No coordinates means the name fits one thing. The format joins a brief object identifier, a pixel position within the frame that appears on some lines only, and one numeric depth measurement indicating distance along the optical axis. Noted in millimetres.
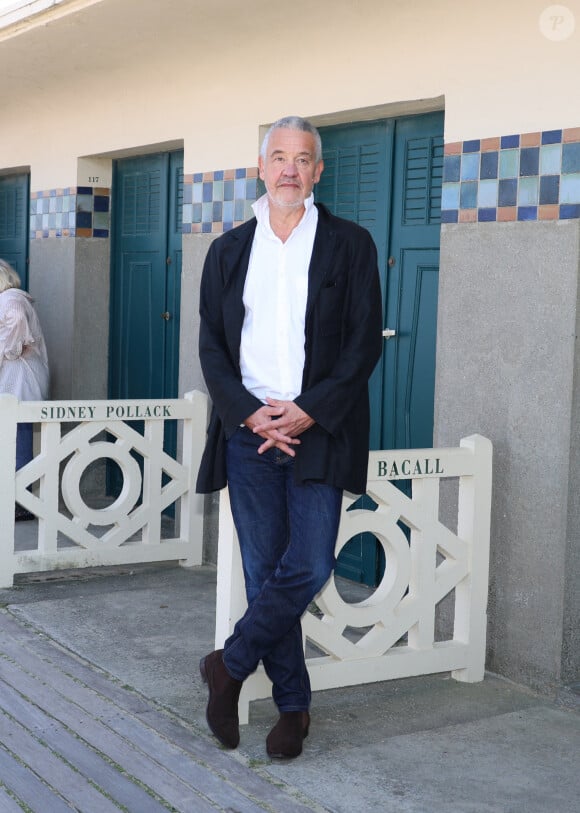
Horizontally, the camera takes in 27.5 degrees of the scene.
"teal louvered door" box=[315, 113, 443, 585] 5582
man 3705
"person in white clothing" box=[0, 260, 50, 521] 7602
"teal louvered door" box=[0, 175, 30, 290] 9367
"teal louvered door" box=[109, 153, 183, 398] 7578
